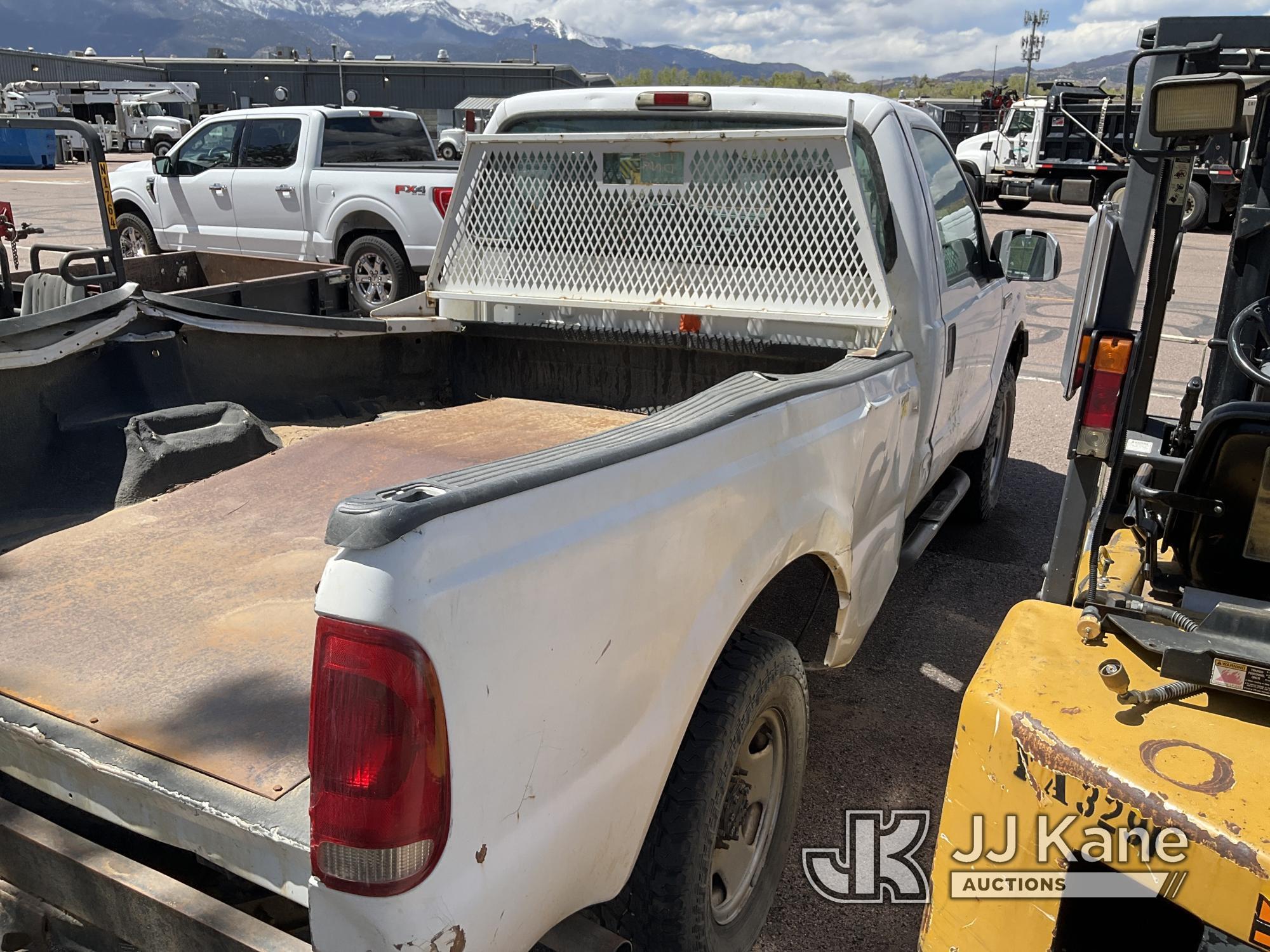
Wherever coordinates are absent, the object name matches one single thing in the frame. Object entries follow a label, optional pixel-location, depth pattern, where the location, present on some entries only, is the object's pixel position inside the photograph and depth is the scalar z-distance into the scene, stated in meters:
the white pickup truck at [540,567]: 1.50
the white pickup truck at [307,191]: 10.32
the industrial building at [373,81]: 58.88
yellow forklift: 1.73
